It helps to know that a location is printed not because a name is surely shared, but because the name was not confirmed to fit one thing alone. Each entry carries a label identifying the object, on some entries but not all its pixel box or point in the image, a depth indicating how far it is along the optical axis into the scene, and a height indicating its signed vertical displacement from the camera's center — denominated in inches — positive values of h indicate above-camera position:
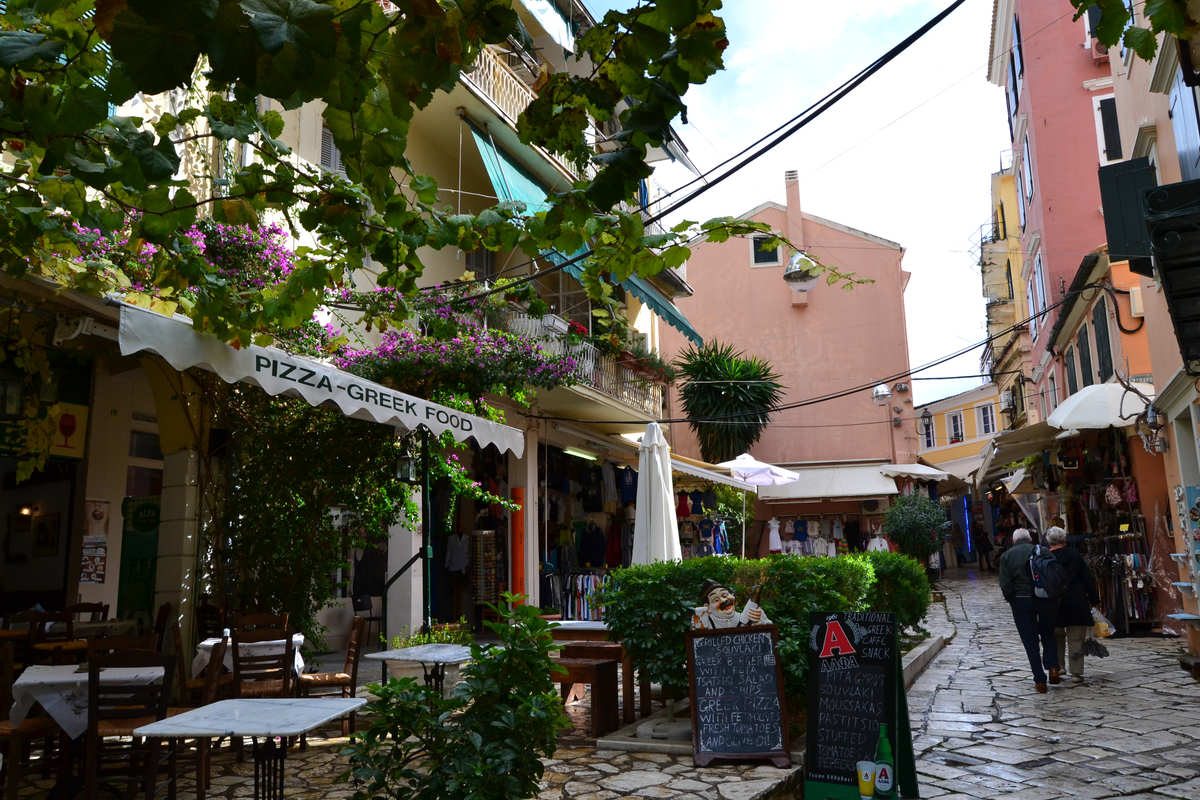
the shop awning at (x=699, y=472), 657.9 +67.3
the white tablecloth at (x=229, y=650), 285.1 -24.4
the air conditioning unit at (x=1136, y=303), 540.7 +150.0
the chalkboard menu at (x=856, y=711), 209.3 -37.2
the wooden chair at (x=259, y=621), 288.8 -15.7
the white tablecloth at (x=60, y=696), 200.7 -26.6
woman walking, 371.6 -21.4
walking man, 368.2 -23.7
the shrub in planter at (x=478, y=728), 152.3 -28.8
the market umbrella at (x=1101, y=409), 499.2 +80.5
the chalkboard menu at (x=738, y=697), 243.1 -38.0
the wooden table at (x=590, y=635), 307.0 -28.5
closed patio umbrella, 422.0 +27.4
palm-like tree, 947.3 +173.5
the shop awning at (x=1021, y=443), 624.5 +81.5
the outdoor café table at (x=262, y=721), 149.6 -26.1
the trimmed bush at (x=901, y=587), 449.7 -16.3
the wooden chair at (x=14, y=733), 190.9 -35.4
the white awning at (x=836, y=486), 991.0 +80.5
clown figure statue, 261.3 -15.7
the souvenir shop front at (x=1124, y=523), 504.4 +16.3
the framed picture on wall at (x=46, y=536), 429.1 +20.9
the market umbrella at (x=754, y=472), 708.0 +70.6
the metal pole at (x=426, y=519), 370.0 +21.5
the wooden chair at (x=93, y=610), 349.2 -12.9
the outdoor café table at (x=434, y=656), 262.7 -26.2
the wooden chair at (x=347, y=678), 287.1 -34.5
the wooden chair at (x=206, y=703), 205.3 -33.5
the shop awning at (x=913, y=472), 978.1 +92.8
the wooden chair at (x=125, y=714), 188.2 -29.9
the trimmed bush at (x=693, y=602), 276.7 -13.0
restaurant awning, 241.8 +61.8
